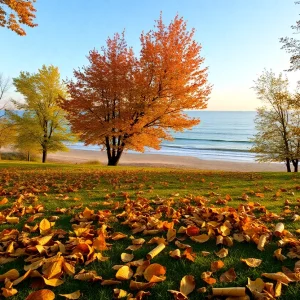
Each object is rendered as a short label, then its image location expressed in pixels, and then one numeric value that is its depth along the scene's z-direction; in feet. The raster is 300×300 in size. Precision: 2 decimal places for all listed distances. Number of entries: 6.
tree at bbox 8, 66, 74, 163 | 83.30
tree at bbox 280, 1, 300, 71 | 42.11
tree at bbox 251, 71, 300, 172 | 71.15
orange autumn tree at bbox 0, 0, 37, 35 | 29.07
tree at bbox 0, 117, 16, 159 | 92.68
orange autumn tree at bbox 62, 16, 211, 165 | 44.98
